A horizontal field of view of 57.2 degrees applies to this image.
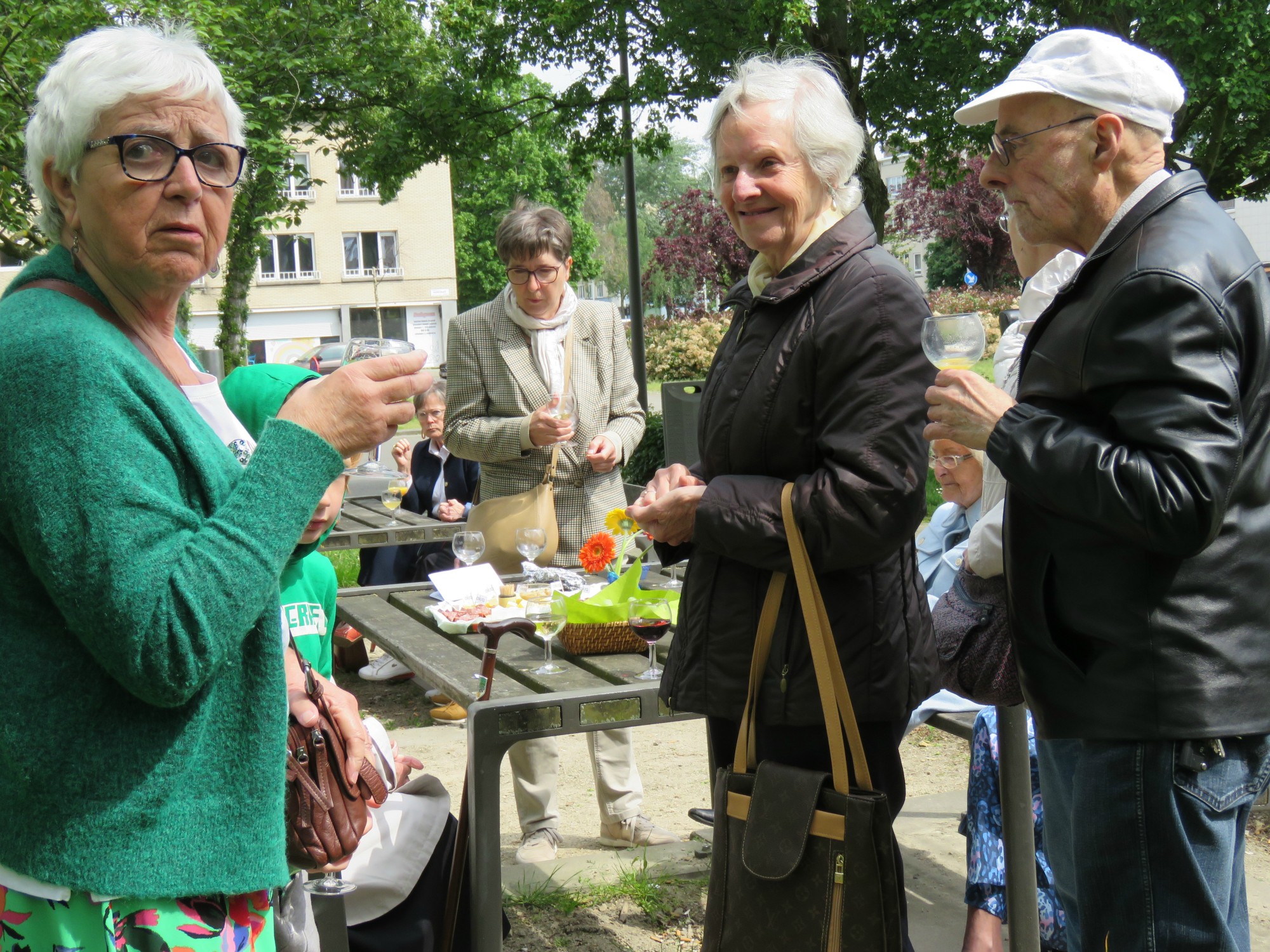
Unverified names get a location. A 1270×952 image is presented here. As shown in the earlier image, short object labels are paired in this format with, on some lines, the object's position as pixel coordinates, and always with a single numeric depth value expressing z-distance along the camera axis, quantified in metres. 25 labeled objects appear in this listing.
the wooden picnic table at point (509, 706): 2.81
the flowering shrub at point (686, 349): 14.27
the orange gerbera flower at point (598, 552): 3.90
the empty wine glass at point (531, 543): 4.25
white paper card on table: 4.07
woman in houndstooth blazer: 4.30
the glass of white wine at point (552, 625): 3.35
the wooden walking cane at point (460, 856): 2.93
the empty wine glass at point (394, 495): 7.41
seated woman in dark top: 7.12
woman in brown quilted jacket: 2.33
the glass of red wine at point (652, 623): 3.25
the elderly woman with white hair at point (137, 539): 1.40
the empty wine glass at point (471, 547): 4.38
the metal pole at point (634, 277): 12.24
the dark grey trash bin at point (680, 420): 10.77
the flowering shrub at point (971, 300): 23.86
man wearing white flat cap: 1.78
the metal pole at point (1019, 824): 2.86
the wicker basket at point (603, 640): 3.48
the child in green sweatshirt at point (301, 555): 2.18
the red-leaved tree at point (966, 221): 27.81
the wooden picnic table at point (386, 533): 6.62
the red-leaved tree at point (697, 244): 21.14
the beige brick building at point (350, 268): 48.66
